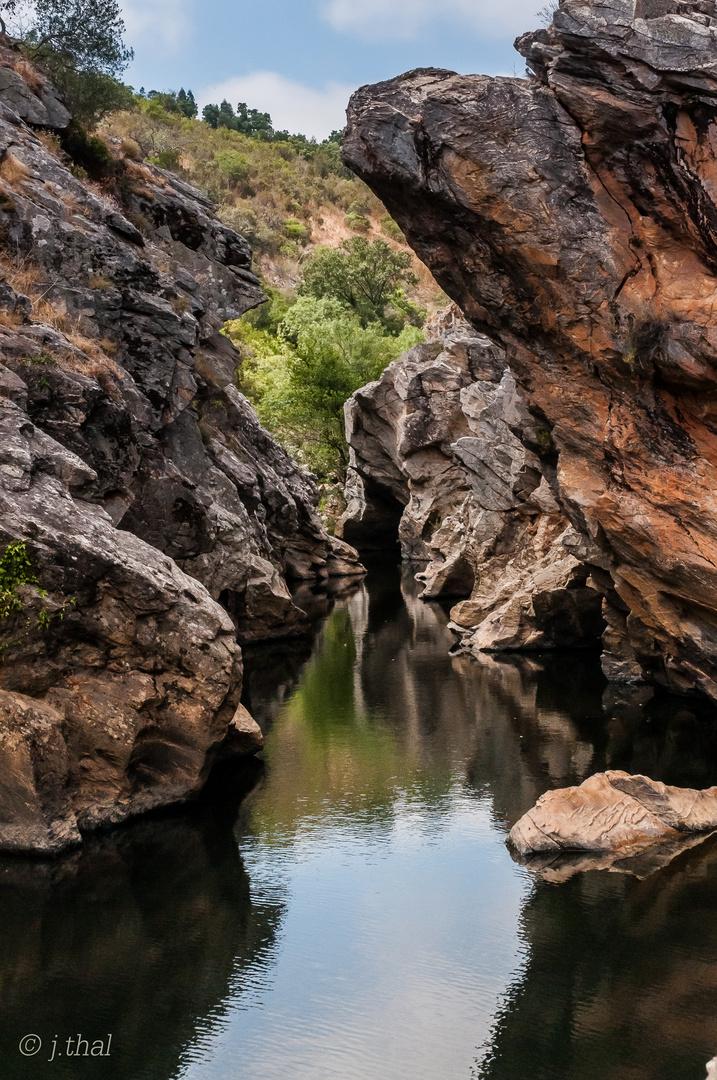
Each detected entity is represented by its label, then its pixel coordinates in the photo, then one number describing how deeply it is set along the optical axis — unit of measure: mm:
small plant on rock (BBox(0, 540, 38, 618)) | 12992
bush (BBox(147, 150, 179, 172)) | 36375
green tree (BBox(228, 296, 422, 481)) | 56594
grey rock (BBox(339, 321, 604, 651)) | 25641
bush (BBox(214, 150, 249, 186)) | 94188
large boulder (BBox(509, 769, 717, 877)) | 12484
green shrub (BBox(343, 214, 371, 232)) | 98188
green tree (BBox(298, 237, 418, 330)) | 68000
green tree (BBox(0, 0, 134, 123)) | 28766
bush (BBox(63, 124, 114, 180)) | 28141
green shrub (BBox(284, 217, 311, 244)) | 93938
